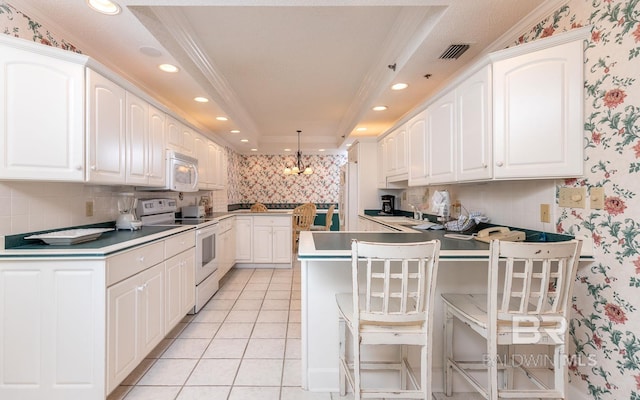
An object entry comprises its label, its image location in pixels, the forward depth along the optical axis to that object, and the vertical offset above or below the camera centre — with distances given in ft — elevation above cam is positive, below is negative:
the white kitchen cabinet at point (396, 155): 11.11 +1.80
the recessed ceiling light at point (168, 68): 7.90 +3.54
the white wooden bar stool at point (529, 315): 4.15 -1.71
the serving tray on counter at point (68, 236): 5.61 -0.74
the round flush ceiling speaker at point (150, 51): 6.98 +3.52
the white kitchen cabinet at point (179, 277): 7.70 -2.22
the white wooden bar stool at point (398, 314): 4.22 -1.72
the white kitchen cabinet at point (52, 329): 5.09 -2.26
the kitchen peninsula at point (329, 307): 5.98 -2.17
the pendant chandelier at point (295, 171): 21.29 +2.04
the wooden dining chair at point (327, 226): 18.58 -1.68
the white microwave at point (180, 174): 9.75 +0.88
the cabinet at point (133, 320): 5.44 -2.51
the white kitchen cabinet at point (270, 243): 15.66 -2.31
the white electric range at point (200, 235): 9.70 -1.30
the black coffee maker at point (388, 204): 14.58 -0.22
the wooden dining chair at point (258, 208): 21.31 -0.65
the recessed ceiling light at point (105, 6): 5.39 +3.54
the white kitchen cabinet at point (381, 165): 13.61 +1.62
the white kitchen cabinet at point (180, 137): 9.93 +2.23
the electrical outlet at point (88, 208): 7.38 -0.25
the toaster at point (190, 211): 12.43 -0.52
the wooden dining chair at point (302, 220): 18.66 -1.31
